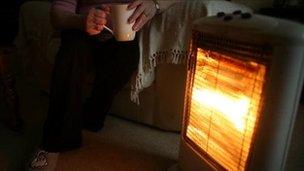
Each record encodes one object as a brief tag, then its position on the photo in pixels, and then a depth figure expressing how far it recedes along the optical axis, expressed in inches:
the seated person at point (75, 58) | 41.0
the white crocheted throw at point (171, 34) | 45.5
